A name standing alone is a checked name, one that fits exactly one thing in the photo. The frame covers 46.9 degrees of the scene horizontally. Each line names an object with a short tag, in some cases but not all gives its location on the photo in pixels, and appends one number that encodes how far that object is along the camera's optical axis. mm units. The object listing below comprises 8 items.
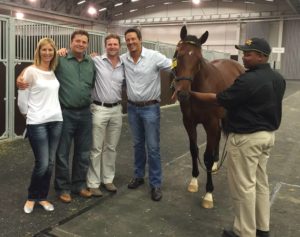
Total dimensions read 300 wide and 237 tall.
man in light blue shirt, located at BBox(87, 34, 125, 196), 3779
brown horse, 3324
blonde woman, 3210
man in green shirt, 3510
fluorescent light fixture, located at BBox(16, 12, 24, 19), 22531
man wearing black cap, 2604
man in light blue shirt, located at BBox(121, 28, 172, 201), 3795
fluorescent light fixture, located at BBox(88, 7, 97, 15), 27808
